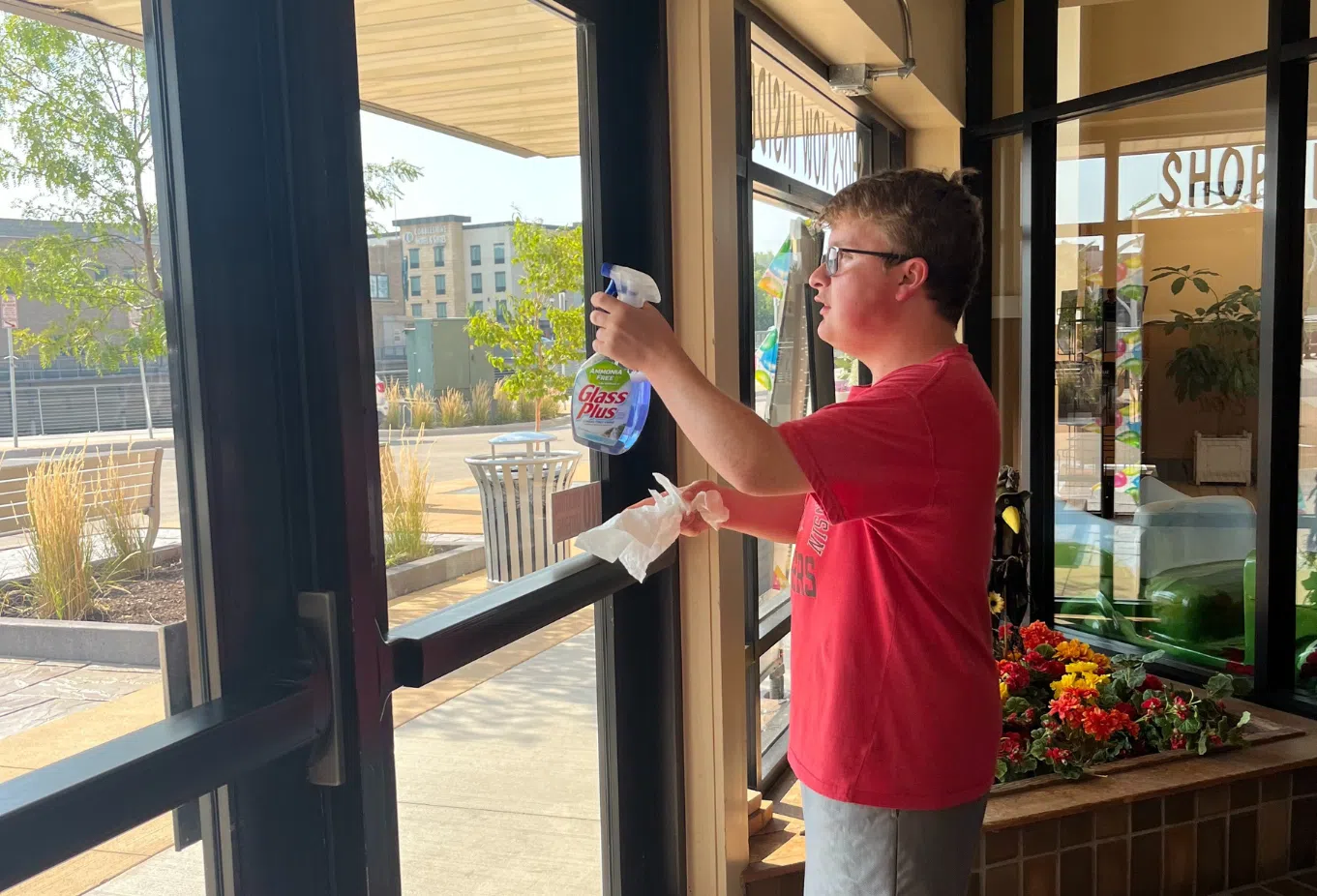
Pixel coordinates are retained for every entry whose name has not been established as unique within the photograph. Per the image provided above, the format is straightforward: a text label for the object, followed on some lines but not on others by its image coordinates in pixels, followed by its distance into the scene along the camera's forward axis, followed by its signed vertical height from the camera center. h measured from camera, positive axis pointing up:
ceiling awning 1.37 +0.47
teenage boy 1.43 -0.33
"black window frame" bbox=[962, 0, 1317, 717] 3.32 +0.11
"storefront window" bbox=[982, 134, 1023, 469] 4.39 +0.30
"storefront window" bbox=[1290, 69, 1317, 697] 3.35 -0.47
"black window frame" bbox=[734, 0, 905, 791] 2.81 +0.25
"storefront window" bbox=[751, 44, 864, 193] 3.05 +0.77
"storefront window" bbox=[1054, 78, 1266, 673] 3.62 -0.08
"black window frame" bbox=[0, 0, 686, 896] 1.08 -0.11
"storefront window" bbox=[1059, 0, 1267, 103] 3.51 +1.13
